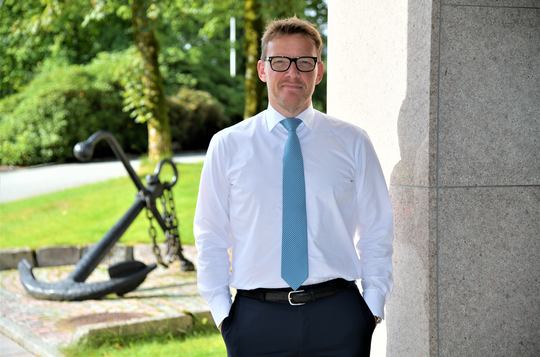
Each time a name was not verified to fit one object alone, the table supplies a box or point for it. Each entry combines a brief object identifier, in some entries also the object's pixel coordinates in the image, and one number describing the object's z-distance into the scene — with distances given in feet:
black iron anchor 20.56
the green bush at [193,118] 76.07
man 8.00
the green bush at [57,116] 65.05
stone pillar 8.55
